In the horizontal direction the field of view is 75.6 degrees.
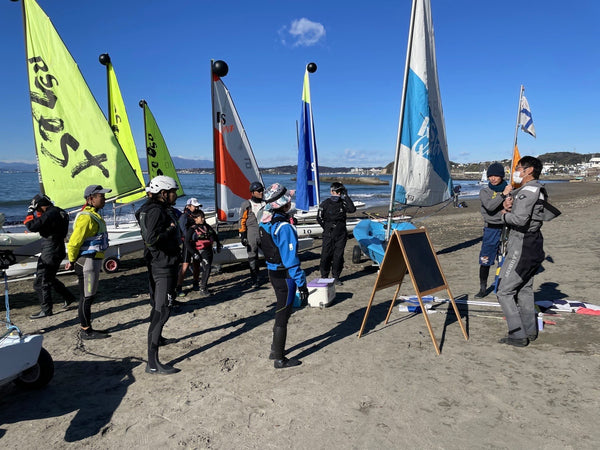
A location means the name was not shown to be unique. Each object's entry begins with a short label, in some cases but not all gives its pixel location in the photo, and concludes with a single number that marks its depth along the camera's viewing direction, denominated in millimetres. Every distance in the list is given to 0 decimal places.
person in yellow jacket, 5258
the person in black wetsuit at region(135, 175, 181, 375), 4285
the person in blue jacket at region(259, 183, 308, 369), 4242
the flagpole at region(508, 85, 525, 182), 8883
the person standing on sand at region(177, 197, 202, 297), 7555
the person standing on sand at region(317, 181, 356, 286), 7754
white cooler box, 6422
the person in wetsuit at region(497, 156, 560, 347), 4355
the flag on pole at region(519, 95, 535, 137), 9481
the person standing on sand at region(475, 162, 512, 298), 6043
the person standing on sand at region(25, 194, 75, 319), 6301
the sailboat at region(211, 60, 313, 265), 9414
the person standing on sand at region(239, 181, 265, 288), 7918
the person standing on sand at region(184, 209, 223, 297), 7504
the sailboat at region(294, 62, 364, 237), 12578
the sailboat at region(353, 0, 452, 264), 8391
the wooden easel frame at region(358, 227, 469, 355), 4559
